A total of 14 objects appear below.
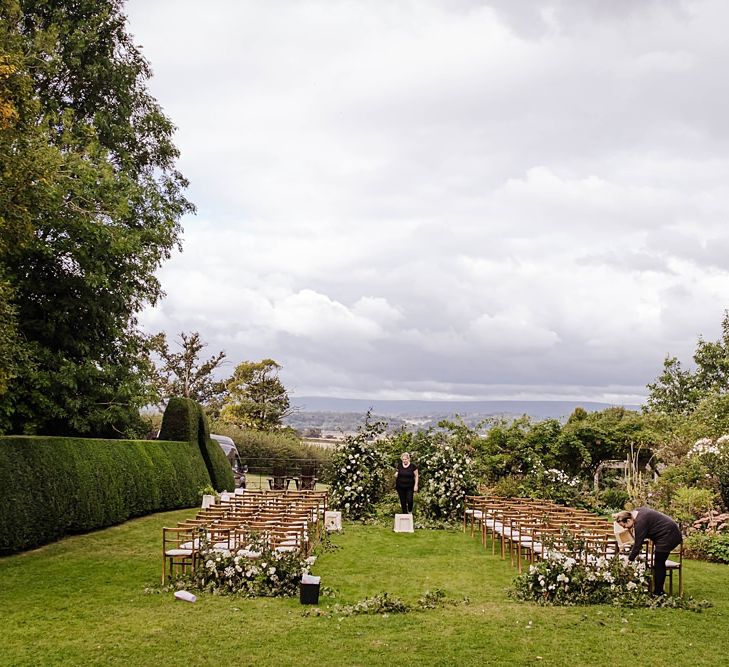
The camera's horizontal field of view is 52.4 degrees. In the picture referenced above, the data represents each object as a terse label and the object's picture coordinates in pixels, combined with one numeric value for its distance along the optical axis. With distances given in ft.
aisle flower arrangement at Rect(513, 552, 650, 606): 30.81
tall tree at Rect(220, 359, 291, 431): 153.99
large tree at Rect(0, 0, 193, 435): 49.39
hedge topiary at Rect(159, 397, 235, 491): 73.00
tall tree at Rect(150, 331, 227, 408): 159.74
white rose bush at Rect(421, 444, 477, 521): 58.23
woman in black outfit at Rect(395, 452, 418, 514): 56.95
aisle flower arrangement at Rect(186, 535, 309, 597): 31.48
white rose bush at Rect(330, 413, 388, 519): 59.47
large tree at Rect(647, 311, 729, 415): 119.85
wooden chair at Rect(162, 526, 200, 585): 32.71
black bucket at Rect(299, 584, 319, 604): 29.73
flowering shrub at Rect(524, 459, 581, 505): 66.23
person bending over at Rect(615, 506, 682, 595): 30.78
